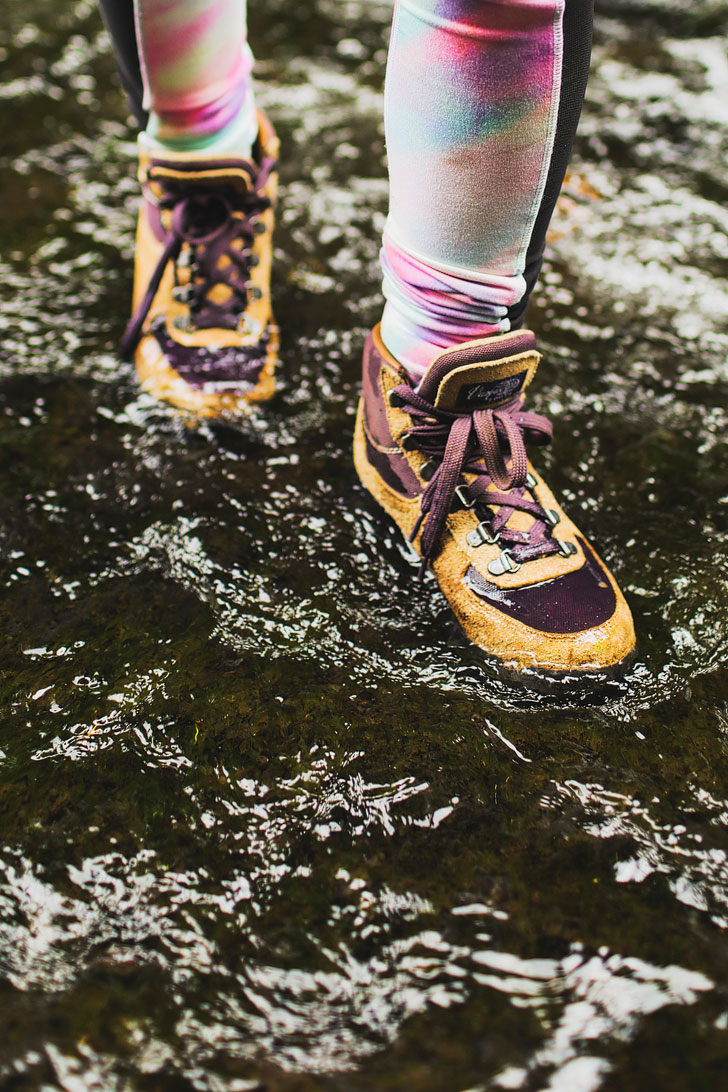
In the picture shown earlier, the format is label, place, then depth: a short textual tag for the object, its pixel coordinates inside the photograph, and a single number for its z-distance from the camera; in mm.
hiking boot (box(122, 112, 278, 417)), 1266
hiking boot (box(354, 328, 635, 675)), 1105
